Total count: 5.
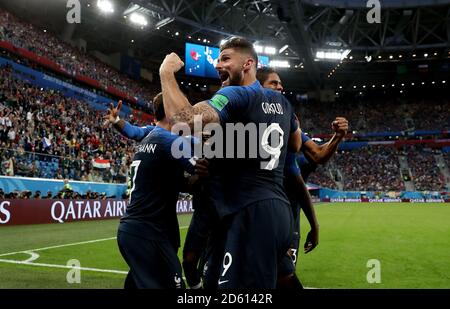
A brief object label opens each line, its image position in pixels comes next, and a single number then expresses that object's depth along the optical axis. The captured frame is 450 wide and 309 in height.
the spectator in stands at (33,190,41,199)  15.93
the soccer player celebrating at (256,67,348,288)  3.50
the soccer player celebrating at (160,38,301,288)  2.46
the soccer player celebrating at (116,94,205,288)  3.29
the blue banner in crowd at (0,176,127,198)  15.04
